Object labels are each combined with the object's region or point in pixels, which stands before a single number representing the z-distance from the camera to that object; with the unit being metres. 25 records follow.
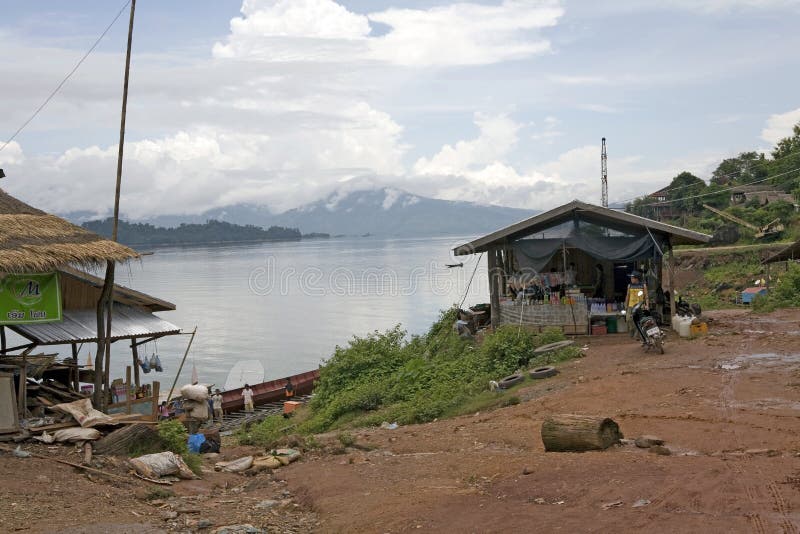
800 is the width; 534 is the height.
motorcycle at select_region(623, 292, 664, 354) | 15.45
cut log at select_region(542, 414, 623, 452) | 9.08
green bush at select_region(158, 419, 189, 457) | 10.72
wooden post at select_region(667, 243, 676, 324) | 18.73
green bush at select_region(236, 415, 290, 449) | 14.74
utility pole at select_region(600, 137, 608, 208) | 62.80
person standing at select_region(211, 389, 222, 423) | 24.51
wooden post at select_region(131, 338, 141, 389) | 17.33
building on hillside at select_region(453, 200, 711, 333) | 18.98
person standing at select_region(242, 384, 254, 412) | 27.50
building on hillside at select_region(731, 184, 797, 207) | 56.22
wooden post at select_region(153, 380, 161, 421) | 14.61
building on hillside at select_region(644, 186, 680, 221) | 64.88
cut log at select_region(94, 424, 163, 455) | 10.20
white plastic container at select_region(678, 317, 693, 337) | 17.50
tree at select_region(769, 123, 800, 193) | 57.72
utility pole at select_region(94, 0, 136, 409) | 12.65
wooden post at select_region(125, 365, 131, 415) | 14.14
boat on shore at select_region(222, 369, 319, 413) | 27.91
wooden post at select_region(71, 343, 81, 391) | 14.19
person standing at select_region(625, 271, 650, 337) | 16.58
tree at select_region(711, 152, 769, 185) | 65.66
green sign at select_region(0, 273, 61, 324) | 11.76
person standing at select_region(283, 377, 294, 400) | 29.06
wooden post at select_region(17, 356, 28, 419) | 10.98
